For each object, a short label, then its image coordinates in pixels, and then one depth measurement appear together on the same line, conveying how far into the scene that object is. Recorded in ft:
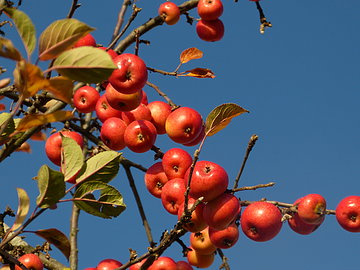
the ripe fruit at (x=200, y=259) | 11.10
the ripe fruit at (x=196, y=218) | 8.69
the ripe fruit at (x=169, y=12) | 14.74
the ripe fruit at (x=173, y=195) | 9.00
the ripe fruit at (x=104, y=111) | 11.16
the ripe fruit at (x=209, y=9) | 15.15
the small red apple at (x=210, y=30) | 15.69
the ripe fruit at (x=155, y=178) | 10.17
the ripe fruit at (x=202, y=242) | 10.25
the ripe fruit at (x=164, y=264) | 10.12
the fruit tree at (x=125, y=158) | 5.08
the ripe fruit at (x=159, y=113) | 11.05
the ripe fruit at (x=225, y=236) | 9.30
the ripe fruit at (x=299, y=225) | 10.41
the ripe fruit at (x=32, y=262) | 10.00
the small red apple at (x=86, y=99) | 11.59
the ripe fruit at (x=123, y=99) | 10.16
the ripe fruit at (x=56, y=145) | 11.14
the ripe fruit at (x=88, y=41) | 11.41
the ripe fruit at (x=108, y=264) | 9.93
